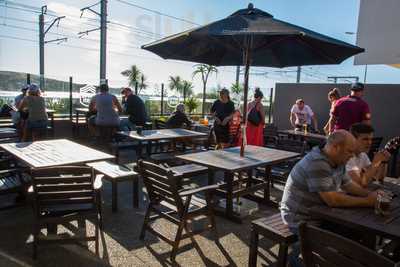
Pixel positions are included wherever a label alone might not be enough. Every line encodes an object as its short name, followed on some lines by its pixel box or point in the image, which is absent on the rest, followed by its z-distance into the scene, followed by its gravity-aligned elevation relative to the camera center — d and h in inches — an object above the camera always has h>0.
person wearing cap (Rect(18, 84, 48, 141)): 226.1 -15.2
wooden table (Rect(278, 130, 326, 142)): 231.5 -24.2
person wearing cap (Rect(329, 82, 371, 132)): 186.2 -2.6
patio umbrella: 118.6 +26.7
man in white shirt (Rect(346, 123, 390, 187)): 107.1 -19.1
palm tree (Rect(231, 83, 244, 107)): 510.6 +18.7
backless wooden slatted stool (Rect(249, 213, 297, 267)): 84.6 -36.1
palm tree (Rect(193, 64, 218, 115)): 470.3 +40.9
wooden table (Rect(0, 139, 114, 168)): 127.3 -27.8
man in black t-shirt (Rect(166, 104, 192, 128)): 257.3 -17.6
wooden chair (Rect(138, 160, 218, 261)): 102.0 -34.8
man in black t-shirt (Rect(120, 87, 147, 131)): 279.1 -12.7
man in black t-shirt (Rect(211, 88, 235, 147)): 229.9 -10.4
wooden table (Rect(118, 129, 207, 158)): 203.2 -26.4
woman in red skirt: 229.9 -16.2
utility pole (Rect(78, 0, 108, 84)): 449.1 +81.3
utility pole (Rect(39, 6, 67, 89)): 556.7 +103.8
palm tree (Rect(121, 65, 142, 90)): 770.6 +54.1
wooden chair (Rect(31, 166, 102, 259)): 99.3 -34.5
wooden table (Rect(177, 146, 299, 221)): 131.4 -26.7
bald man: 81.1 -21.0
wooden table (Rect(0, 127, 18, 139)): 221.4 -31.6
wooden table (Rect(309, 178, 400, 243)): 69.8 -26.5
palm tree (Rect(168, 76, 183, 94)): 482.2 +24.5
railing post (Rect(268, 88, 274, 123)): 434.5 -6.0
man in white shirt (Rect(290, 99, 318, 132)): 293.3 -10.0
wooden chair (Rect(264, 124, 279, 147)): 256.2 -26.9
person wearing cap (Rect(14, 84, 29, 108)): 260.0 -6.0
